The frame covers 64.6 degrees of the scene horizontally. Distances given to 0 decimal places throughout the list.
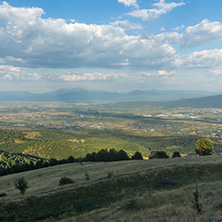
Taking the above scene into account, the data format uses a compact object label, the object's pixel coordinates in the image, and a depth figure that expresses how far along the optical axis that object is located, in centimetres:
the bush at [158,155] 8962
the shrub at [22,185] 3266
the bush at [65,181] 3556
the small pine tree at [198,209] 1333
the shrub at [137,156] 9112
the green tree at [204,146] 8106
